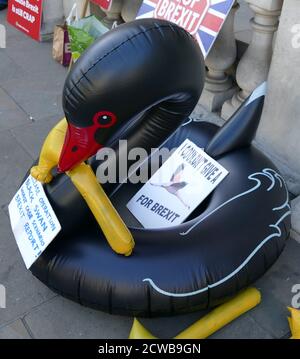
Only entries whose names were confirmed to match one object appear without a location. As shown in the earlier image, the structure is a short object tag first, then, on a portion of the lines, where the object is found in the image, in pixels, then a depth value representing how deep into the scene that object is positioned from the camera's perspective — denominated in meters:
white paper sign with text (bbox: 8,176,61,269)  2.34
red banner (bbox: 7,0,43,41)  5.49
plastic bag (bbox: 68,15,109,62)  4.12
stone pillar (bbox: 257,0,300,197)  3.05
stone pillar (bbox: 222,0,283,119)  3.30
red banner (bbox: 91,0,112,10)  4.45
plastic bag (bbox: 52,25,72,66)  4.94
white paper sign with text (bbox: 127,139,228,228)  2.91
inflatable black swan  1.98
